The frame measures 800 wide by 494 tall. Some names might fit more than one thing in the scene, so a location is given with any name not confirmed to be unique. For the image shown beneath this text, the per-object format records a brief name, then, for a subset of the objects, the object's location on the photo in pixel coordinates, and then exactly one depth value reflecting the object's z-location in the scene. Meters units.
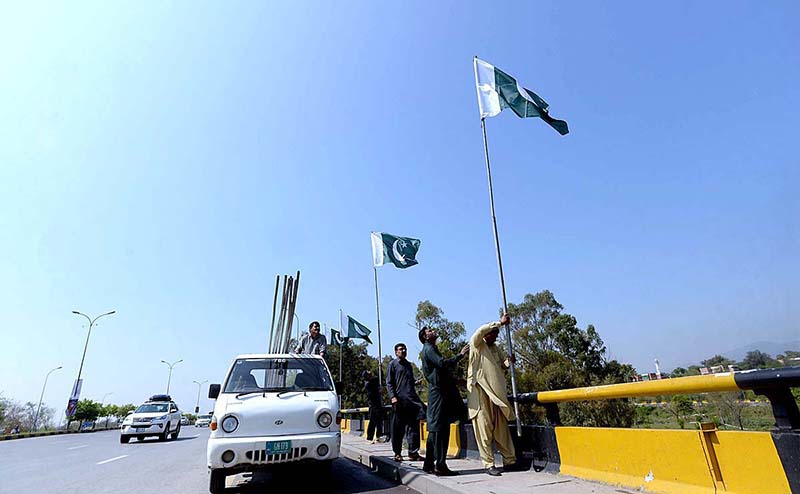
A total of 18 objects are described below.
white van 4.97
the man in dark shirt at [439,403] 5.42
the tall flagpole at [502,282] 5.51
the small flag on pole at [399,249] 13.32
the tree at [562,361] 31.48
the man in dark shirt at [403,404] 6.74
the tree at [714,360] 62.70
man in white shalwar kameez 5.22
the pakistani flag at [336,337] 23.12
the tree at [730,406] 38.59
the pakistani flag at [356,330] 19.44
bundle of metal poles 13.23
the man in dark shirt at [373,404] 10.40
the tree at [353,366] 46.56
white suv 16.28
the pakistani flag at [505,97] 7.32
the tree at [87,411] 44.22
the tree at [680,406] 45.58
